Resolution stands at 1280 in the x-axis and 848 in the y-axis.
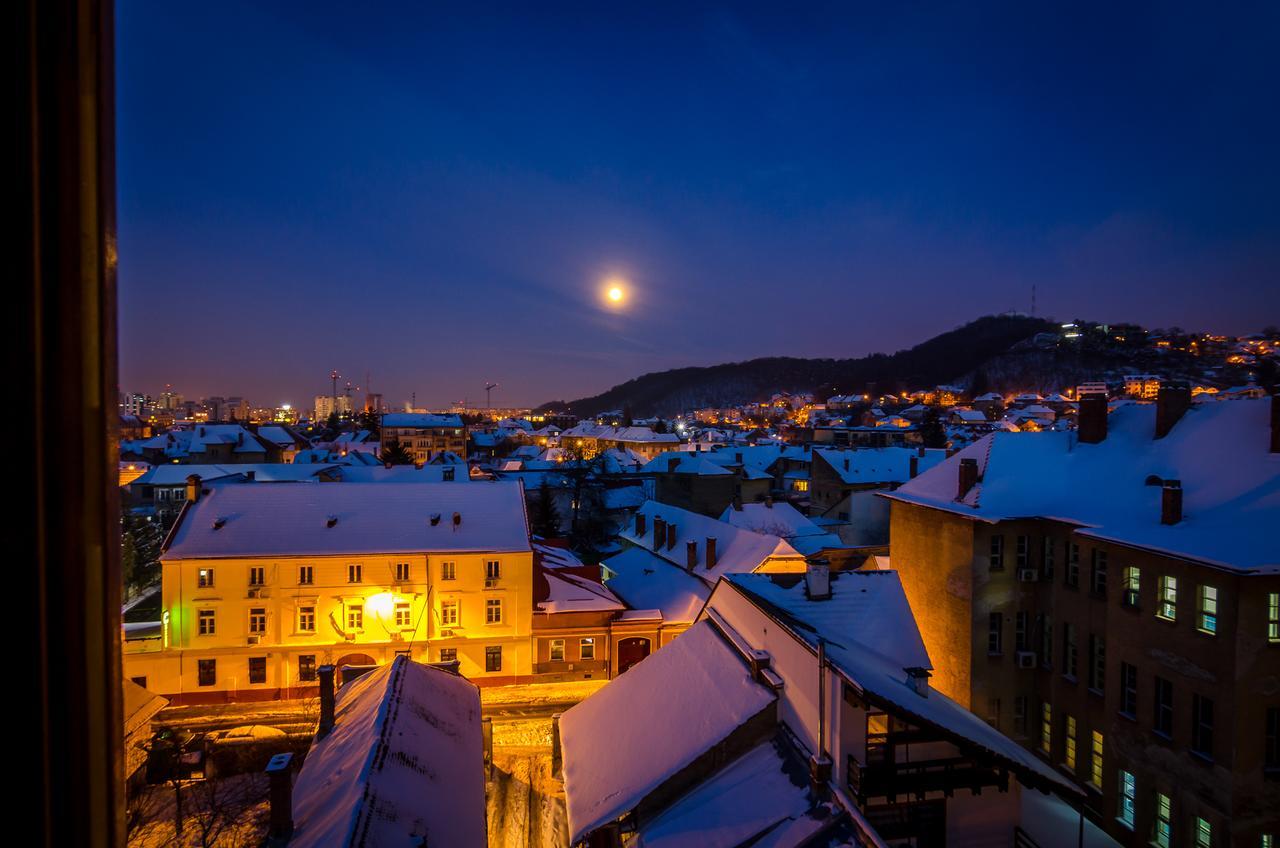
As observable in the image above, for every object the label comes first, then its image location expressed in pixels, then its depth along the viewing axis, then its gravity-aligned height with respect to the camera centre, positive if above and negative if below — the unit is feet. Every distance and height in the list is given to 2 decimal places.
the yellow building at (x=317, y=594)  79.00 -23.89
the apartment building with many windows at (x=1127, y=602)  45.75 -16.68
